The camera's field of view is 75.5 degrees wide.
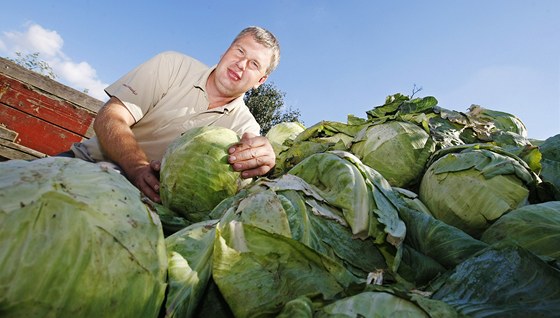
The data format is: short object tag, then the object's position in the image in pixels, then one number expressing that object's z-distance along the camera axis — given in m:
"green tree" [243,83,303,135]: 24.12
